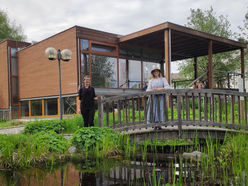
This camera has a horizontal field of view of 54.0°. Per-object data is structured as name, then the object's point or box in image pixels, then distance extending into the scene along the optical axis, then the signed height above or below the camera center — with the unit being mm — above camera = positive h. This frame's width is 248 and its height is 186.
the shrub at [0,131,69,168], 4418 -1023
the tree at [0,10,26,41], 27562 +7743
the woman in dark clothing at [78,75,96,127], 6727 -181
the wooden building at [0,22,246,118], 12367 +1943
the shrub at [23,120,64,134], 7398 -965
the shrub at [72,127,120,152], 5148 -941
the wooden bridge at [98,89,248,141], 5957 -722
